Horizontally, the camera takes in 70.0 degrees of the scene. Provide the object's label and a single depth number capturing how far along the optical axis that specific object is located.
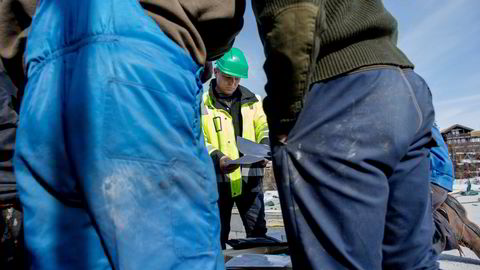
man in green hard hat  2.98
